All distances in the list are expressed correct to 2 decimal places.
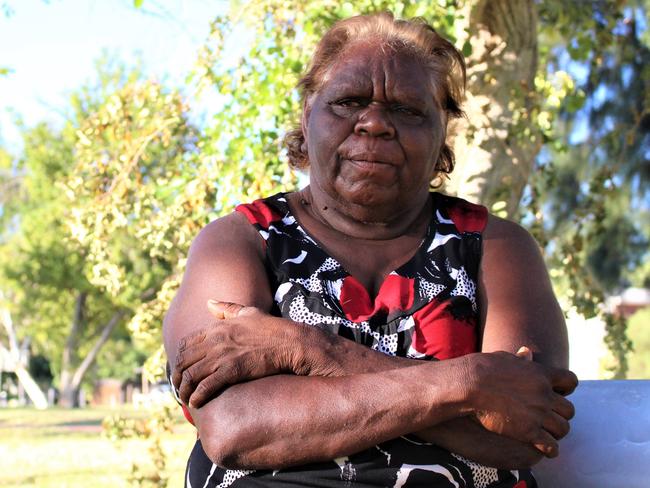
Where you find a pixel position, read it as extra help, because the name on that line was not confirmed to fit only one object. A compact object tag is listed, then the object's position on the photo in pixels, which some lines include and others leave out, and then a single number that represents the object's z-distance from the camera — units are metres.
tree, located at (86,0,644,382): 4.50
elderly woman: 1.80
